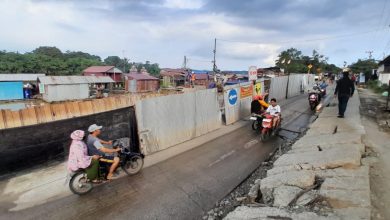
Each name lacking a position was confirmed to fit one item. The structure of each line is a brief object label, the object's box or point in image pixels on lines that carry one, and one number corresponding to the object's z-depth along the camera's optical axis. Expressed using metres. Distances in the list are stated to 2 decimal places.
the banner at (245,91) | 14.56
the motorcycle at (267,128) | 10.43
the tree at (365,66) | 50.73
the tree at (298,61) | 57.38
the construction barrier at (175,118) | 8.99
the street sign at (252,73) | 15.19
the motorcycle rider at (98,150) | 6.57
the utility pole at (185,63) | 63.50
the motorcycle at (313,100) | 17.03
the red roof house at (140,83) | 50.57
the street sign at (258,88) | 16.59
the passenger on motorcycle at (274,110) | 10.91
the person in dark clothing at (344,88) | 10.62
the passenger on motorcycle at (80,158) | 6.23
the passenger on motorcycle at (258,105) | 12.11
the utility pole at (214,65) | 46.48
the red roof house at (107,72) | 58.38
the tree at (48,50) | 113.94
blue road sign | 13.47
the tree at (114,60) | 136.77
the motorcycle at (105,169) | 6.24
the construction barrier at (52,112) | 8.80
